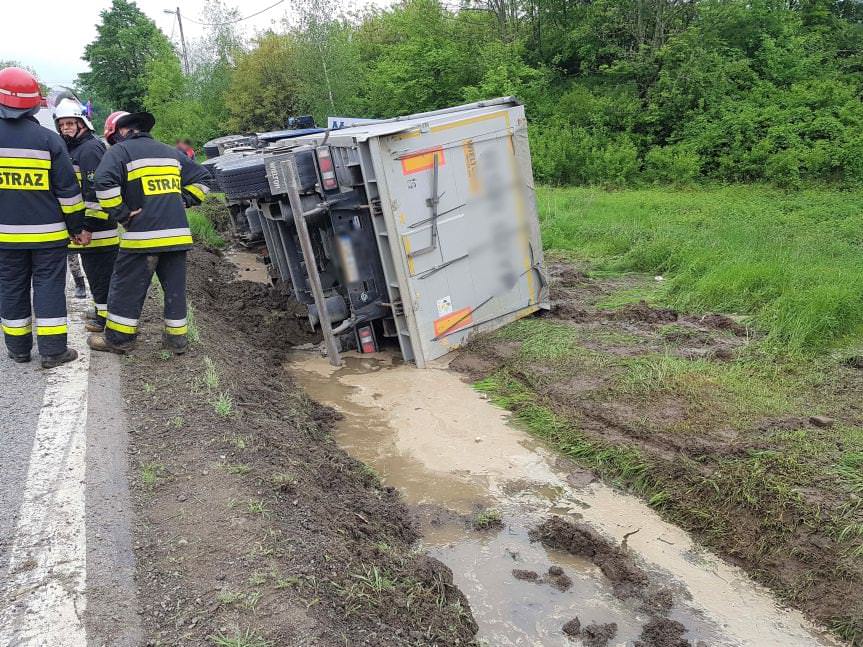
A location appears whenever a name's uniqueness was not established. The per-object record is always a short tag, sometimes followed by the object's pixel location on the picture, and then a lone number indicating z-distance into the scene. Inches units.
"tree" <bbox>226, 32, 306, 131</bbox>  905.5
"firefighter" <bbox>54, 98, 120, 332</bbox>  191.8
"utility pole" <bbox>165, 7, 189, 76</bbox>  1147.3
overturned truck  220.1
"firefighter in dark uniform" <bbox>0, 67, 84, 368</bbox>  164.2
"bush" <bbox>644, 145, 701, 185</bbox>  528.4
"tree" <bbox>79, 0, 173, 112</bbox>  1531.7
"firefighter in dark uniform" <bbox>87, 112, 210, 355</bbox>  173.2
